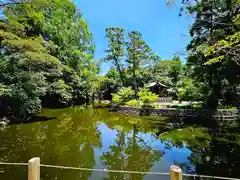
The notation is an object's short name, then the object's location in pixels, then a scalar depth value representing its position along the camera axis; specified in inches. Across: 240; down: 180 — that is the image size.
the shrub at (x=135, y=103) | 534.9
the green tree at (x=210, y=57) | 366.4
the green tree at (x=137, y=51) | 637.1
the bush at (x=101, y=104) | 730.0
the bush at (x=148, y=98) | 508.4
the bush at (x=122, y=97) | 603.1
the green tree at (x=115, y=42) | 707.4
